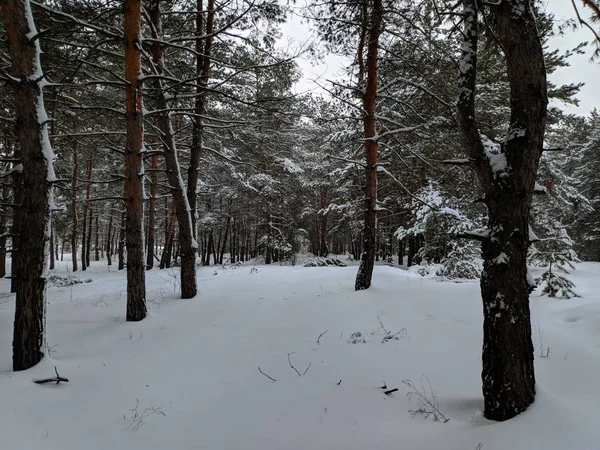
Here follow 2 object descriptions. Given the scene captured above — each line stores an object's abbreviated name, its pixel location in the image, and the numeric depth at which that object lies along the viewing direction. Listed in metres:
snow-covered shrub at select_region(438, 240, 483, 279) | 10.07
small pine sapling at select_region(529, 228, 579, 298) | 7.15
